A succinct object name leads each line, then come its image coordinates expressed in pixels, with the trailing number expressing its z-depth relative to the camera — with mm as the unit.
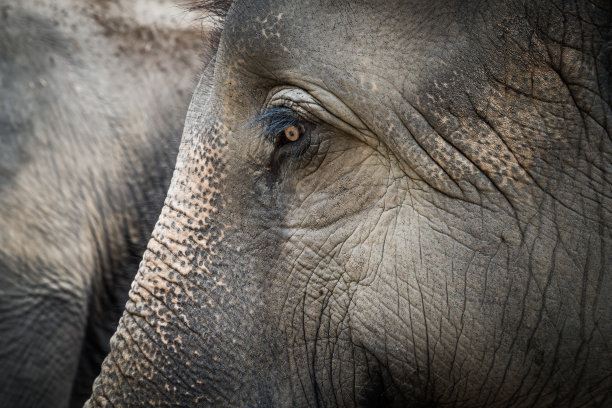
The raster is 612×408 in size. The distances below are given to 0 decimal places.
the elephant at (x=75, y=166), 7678
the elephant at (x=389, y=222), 6945
